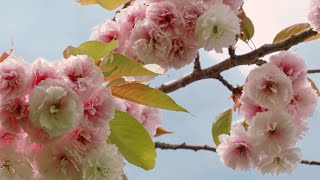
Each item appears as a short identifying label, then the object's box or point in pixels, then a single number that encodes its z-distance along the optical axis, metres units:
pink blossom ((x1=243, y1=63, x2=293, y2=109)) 1.38
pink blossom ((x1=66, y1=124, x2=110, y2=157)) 1.24
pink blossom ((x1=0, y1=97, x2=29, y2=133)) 1.23
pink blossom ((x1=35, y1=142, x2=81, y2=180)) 1.24
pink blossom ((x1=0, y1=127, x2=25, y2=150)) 1.24
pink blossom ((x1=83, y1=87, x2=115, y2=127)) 1.24
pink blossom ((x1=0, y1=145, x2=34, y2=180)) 1.24
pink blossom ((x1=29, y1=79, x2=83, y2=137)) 1.21
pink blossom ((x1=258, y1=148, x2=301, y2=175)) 1.40
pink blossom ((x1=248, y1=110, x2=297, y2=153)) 1.38
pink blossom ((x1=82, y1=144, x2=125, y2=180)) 1.23
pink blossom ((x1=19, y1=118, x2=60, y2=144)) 1.22
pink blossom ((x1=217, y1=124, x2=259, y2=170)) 1.42
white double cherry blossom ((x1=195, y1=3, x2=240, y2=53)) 1.36
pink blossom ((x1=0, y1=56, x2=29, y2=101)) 1.23
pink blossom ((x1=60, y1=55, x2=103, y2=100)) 1.23
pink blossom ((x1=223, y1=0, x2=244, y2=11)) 1.42
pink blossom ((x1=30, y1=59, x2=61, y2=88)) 1.23
